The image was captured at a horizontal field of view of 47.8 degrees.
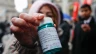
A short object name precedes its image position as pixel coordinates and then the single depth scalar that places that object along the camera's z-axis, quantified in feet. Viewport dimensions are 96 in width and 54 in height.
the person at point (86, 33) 5.52
